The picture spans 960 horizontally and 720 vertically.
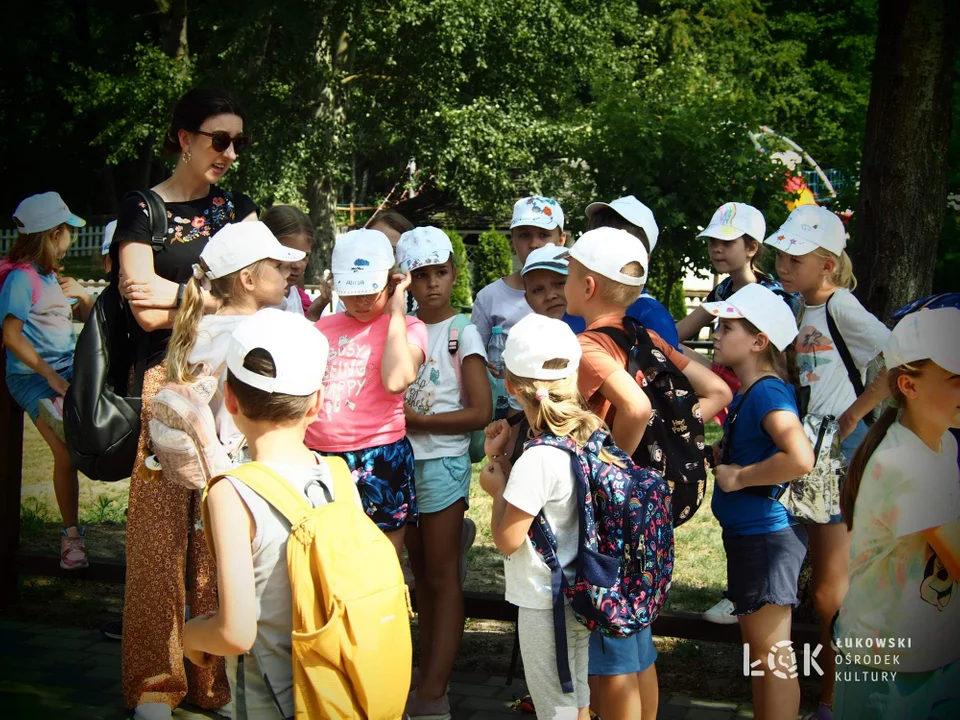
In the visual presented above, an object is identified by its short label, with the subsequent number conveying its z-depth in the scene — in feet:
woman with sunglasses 12.64
